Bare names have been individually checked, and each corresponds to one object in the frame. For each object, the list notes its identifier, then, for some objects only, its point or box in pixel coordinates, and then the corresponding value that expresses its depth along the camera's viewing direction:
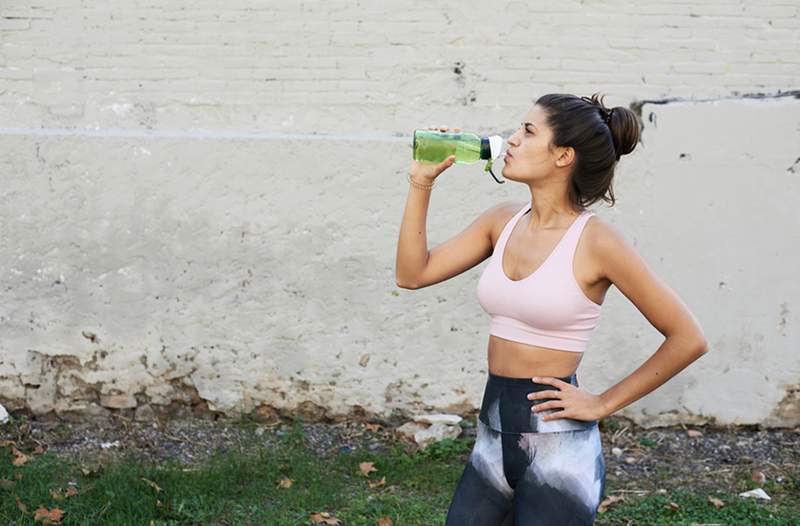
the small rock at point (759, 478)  5.34
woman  2.78
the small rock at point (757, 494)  5.16
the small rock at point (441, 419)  5.86
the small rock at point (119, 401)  5.98
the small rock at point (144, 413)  6.00
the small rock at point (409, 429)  5.81
